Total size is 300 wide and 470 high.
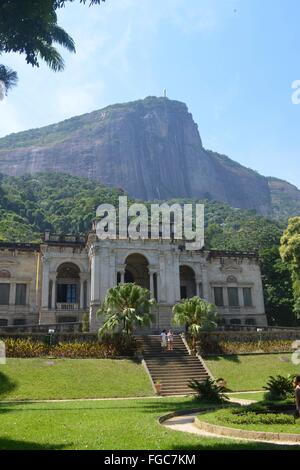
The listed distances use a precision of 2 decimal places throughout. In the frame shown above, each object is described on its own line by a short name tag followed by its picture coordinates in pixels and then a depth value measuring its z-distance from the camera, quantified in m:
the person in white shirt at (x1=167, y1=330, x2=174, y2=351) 32.47
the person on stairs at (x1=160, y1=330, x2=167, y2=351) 32.97
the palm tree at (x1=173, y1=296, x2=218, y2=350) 34.22
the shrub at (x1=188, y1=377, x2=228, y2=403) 19.89
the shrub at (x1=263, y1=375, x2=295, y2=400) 20.61
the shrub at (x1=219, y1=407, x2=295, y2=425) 12.76
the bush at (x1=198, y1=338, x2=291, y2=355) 33.31
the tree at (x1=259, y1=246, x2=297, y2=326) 53.44
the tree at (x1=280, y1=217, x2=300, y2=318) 45.09
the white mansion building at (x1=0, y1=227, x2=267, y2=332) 41.62
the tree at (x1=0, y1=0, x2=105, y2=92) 17.33
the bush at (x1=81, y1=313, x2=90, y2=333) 37.25
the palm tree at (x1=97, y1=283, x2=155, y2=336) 32.38
